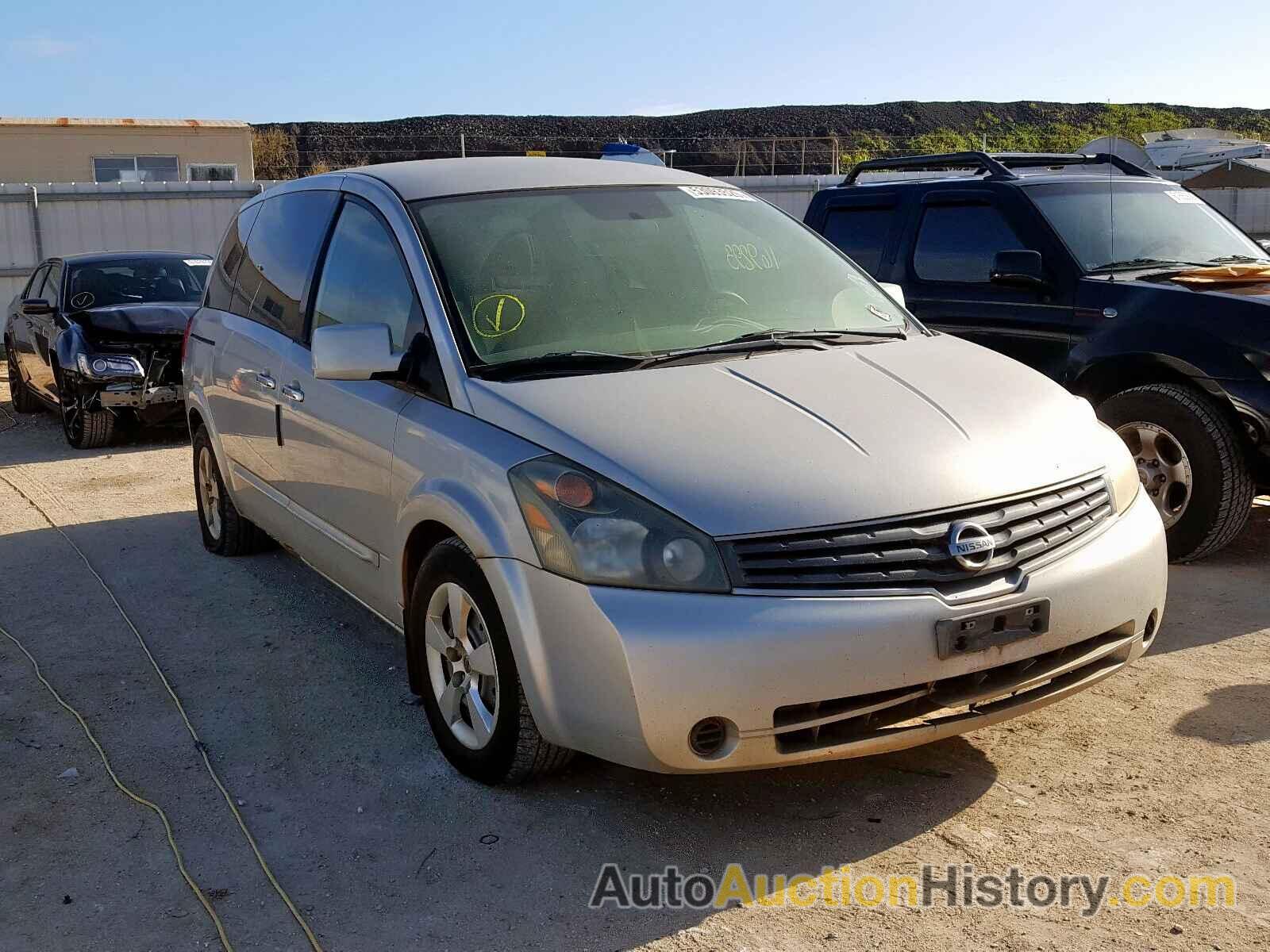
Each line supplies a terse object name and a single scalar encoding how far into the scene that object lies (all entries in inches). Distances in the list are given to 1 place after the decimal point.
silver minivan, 123.9
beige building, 1171.3
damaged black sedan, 399.9
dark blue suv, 229.3
